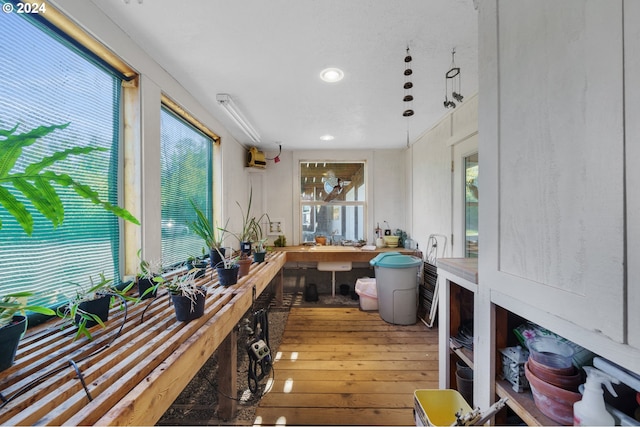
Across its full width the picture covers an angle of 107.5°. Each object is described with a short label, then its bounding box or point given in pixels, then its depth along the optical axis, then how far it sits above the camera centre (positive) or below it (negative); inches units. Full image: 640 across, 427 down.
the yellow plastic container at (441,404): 48.6 -40.8
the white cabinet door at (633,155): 20.2 +4.9
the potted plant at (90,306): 38.5 -15.9
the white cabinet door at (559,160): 21.9 +5.9
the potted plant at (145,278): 55.1 -15.5
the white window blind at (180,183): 76.6 +11.1
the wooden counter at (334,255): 138.8 -25.5
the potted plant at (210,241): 66.6 -8.7
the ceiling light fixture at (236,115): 84.0 +41.0
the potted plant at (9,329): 28.0 -14.2
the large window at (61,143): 38.8 +14.3
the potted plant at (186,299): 44.0 -16.4
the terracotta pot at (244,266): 78.9 -18.1
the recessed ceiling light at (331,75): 71.4 +43.3
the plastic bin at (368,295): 127.3 -45.4
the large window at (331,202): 165.9 +7.3
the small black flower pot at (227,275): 66.7 -17.9
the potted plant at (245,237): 102.0 -12.7
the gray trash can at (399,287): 111.0 -36.2
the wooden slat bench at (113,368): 24.5 -20.3
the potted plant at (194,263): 78.3 -17.1
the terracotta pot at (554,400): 29.1 -24.4
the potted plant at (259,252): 103.0 -17.5
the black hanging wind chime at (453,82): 64.0 +43.1
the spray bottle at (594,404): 25.2 -21.4
